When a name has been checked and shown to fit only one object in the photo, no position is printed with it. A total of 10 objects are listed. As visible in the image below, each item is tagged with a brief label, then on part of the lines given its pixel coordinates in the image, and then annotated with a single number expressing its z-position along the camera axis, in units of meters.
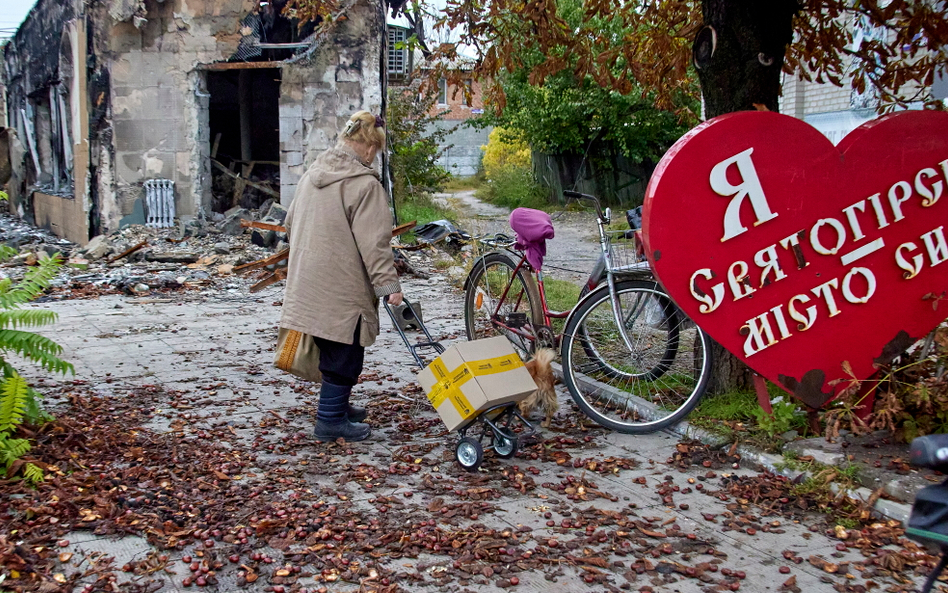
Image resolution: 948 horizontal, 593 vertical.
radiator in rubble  14.02
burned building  13.77
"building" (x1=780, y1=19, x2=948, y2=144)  12.00
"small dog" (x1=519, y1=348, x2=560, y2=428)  5.18
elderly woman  4.76
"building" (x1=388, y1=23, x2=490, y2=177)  22.78
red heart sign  4.37
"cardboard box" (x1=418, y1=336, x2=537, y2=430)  4.45
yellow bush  28.59
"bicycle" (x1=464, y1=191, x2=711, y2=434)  5.17
